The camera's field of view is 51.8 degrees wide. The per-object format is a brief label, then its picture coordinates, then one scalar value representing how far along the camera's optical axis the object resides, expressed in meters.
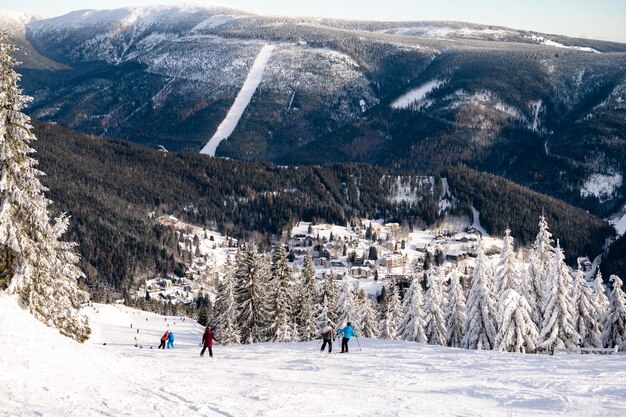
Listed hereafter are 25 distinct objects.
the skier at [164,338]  48.33
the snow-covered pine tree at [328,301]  67.81
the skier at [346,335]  36.97
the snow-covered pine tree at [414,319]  61.00
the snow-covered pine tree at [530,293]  55.64
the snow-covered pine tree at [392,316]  77.69
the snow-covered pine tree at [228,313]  67.69
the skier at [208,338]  37.13
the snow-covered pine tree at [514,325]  49.28
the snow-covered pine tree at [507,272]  54.00
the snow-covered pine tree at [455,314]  61.06
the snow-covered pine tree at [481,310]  53.75
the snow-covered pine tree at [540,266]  57.25
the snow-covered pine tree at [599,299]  58.62
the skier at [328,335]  37.31
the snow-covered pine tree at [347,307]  64.86
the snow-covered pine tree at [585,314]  55.81
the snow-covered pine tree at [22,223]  33.19
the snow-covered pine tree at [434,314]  62.16
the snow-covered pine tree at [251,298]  65.31
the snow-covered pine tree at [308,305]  69.06
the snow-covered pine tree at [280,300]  64.06
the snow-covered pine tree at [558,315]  51.12
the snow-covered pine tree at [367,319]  74.94
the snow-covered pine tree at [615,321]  55.74
